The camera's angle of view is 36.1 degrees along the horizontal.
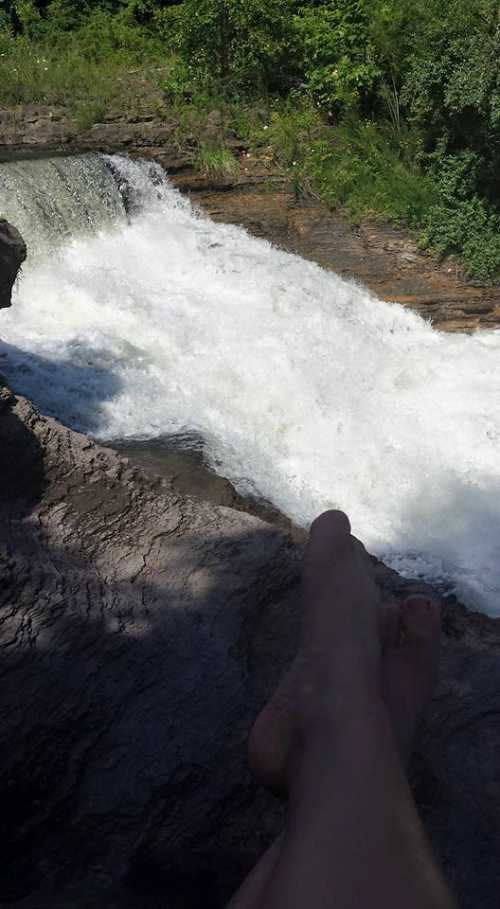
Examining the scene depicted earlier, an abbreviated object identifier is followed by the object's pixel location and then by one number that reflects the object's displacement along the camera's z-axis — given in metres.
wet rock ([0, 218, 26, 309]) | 3.53
